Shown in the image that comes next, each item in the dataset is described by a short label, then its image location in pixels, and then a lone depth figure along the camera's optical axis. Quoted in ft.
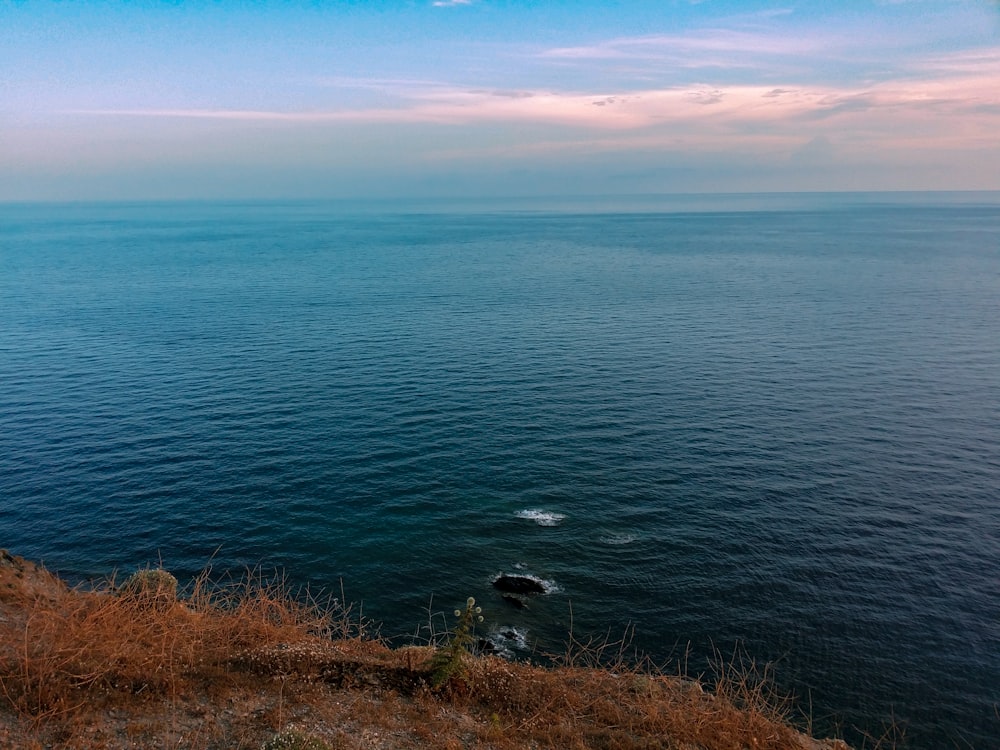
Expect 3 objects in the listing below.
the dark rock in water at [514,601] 164.76
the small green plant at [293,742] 69.31
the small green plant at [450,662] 88.94
